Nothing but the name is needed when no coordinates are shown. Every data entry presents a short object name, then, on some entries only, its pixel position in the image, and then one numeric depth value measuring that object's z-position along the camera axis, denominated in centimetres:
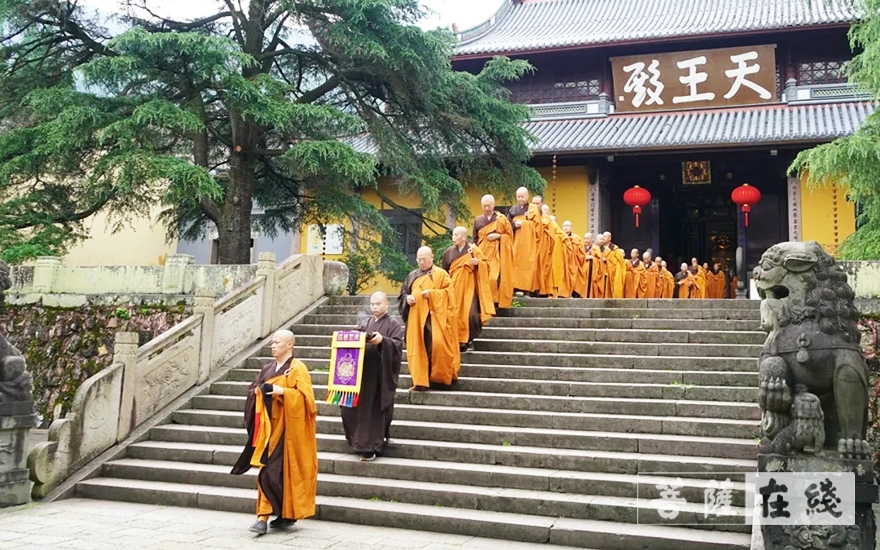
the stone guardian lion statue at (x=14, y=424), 614
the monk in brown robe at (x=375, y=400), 627
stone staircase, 529
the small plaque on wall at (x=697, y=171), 1559
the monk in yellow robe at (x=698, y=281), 1484
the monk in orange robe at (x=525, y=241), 952
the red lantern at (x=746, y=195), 1446
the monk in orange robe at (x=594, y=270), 1192
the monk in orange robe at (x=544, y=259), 972
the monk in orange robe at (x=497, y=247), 896
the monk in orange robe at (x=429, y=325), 713
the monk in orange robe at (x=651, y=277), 1380
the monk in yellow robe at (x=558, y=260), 993
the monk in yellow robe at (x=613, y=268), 1246
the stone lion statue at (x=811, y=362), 426
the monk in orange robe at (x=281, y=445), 515
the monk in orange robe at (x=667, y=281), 1422
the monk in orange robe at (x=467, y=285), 796
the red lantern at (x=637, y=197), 1494
